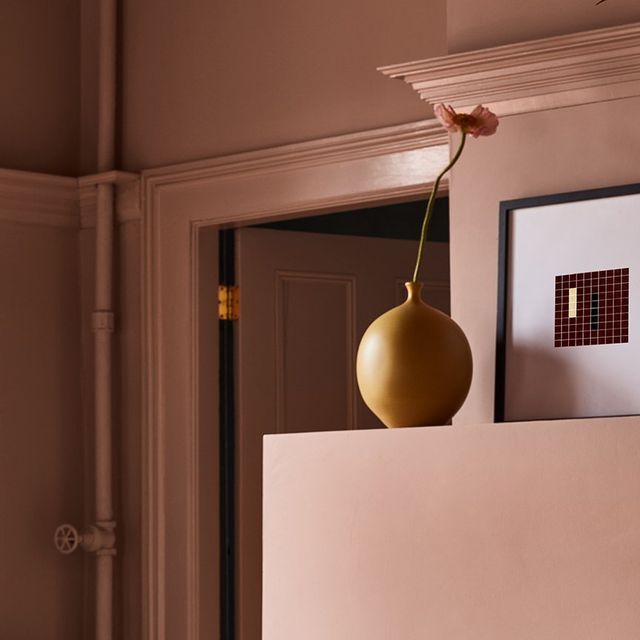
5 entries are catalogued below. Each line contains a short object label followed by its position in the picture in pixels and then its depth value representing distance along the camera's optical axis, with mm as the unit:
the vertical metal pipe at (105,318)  6063
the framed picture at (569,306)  3844
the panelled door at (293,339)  6128
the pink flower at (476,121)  3875
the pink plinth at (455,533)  3408
